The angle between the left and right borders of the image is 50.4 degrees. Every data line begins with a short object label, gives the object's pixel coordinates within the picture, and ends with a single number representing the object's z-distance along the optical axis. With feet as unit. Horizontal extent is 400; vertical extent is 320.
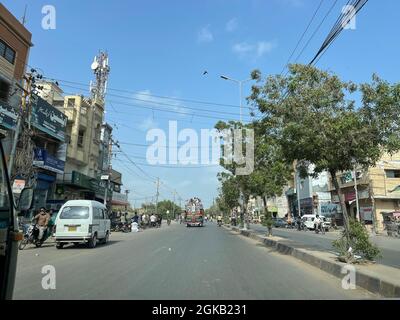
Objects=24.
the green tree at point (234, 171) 105.03
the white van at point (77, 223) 60.80
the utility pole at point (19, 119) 67.36
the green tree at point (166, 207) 478.39
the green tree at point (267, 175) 88.89
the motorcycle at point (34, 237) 62.95
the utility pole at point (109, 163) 131.34
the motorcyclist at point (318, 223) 137.57
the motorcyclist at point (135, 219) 148.16
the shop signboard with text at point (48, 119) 100.63
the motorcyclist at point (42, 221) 63.16
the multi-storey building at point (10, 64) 86.84
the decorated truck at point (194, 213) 193.77
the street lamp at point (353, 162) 44.85
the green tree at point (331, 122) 40.98
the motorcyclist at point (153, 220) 182.70
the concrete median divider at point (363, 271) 27.41
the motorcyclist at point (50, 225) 66.88
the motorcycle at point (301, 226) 164.25
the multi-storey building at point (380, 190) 152.56
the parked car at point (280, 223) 203.12
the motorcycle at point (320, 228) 131.75
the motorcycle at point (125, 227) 130.99
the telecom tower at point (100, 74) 173.78
